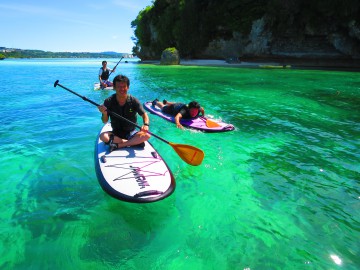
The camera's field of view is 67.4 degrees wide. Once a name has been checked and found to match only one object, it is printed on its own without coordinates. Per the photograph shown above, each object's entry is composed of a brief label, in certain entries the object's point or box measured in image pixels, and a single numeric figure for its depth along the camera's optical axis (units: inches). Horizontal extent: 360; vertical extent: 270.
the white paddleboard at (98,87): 710.9
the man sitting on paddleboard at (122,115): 235.3
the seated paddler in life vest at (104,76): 713.6
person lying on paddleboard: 364.2
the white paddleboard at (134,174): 175.3
